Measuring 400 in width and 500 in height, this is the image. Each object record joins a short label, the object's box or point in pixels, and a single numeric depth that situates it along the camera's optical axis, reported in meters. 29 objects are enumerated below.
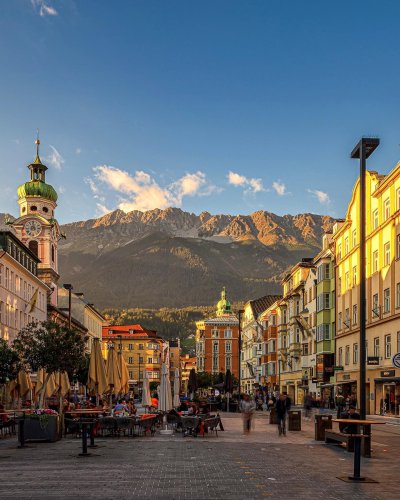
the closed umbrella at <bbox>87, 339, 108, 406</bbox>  34.75
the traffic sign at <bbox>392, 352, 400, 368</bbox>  21.93
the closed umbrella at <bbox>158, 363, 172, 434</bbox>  35.91
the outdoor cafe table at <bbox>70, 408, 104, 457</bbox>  20.59
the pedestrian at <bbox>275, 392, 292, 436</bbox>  30.56
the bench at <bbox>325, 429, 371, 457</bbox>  21.17
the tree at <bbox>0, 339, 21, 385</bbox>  33.34
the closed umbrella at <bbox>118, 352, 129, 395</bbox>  39.28
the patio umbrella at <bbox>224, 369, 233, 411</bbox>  61.42
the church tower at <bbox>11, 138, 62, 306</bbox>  102.25
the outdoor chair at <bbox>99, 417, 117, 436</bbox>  28.72
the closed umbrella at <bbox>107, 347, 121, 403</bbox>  38.24
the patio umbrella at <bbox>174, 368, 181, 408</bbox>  47.62
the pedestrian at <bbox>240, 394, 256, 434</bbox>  32.50
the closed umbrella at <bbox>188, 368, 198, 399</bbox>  55.06
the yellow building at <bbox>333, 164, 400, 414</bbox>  46.44
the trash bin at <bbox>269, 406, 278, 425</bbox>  41.34
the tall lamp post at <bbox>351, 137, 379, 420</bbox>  18.66
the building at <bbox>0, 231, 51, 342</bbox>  62.03
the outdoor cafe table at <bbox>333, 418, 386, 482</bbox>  15.51
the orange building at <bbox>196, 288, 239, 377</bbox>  167.00
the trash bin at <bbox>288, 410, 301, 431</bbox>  34.09
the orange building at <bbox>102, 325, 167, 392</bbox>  164.38
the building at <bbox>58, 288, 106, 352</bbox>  115.19
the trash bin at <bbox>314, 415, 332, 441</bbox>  26.81
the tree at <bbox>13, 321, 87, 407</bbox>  34.41
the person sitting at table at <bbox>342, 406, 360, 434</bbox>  21.24
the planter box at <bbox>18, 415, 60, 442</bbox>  25.88
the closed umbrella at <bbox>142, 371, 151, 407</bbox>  43.19
